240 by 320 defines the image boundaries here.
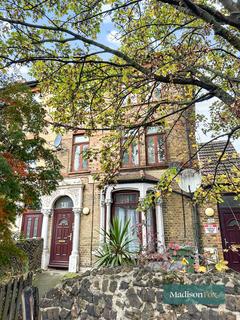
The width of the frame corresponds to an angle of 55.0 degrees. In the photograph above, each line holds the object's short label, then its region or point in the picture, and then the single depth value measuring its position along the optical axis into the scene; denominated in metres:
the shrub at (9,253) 3.72
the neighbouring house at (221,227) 8.76
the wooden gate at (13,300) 4.02
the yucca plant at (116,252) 6.58
